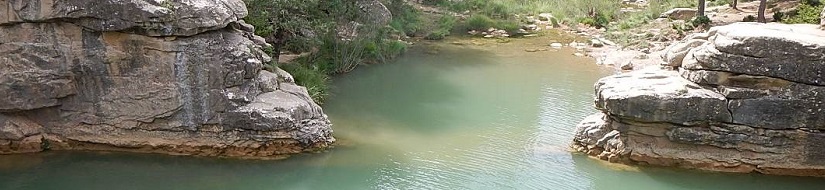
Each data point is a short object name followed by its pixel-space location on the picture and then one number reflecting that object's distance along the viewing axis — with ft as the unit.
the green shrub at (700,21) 107.24
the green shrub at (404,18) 108.37
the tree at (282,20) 68.28
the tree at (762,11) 102.58
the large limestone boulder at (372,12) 83.82
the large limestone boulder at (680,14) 116.88
